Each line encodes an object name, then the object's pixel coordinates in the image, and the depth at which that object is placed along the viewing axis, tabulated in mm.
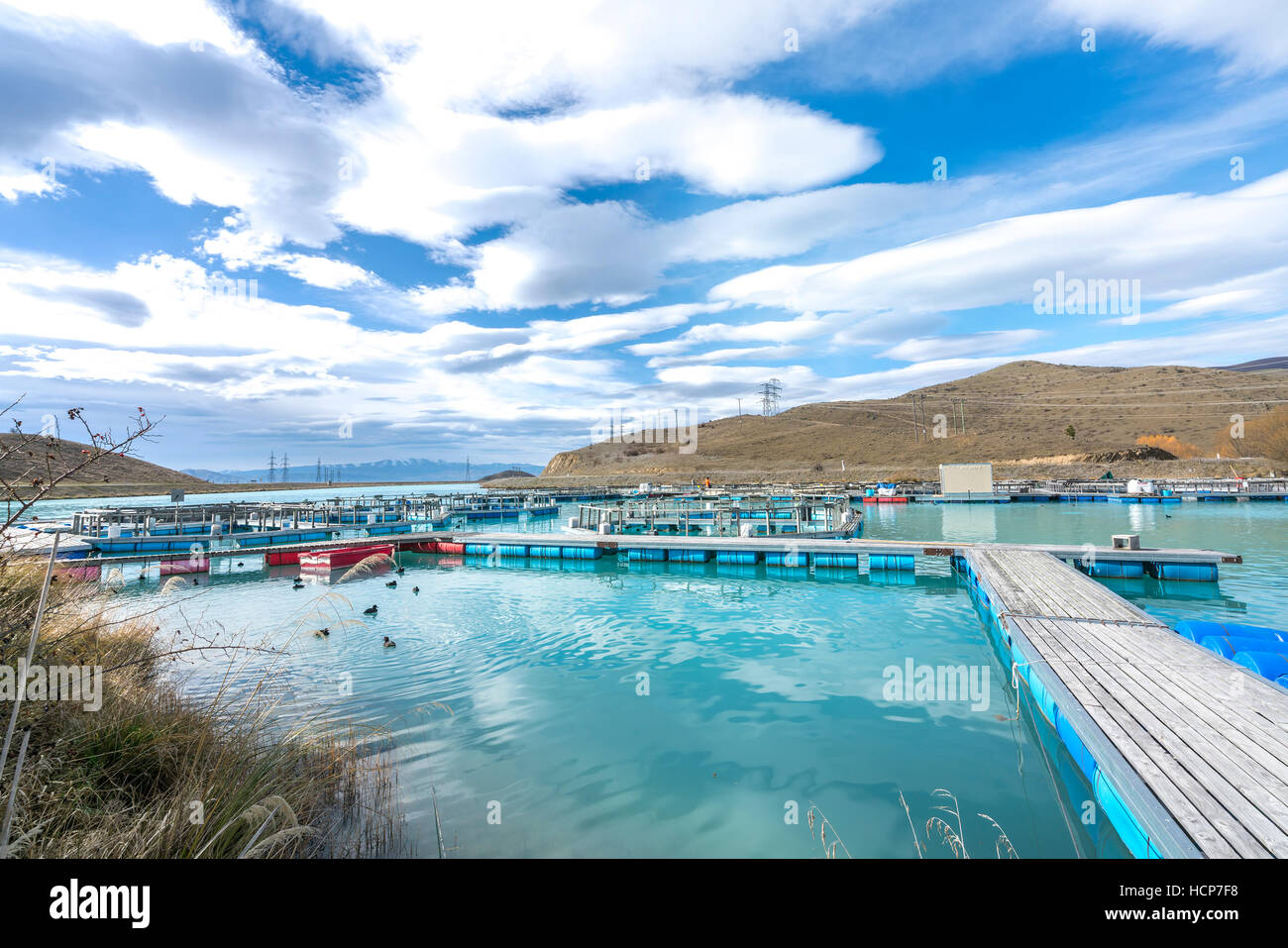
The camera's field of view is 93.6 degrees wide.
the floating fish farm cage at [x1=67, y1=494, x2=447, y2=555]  25203
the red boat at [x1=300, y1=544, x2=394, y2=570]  20578
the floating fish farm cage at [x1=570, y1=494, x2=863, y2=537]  24344
